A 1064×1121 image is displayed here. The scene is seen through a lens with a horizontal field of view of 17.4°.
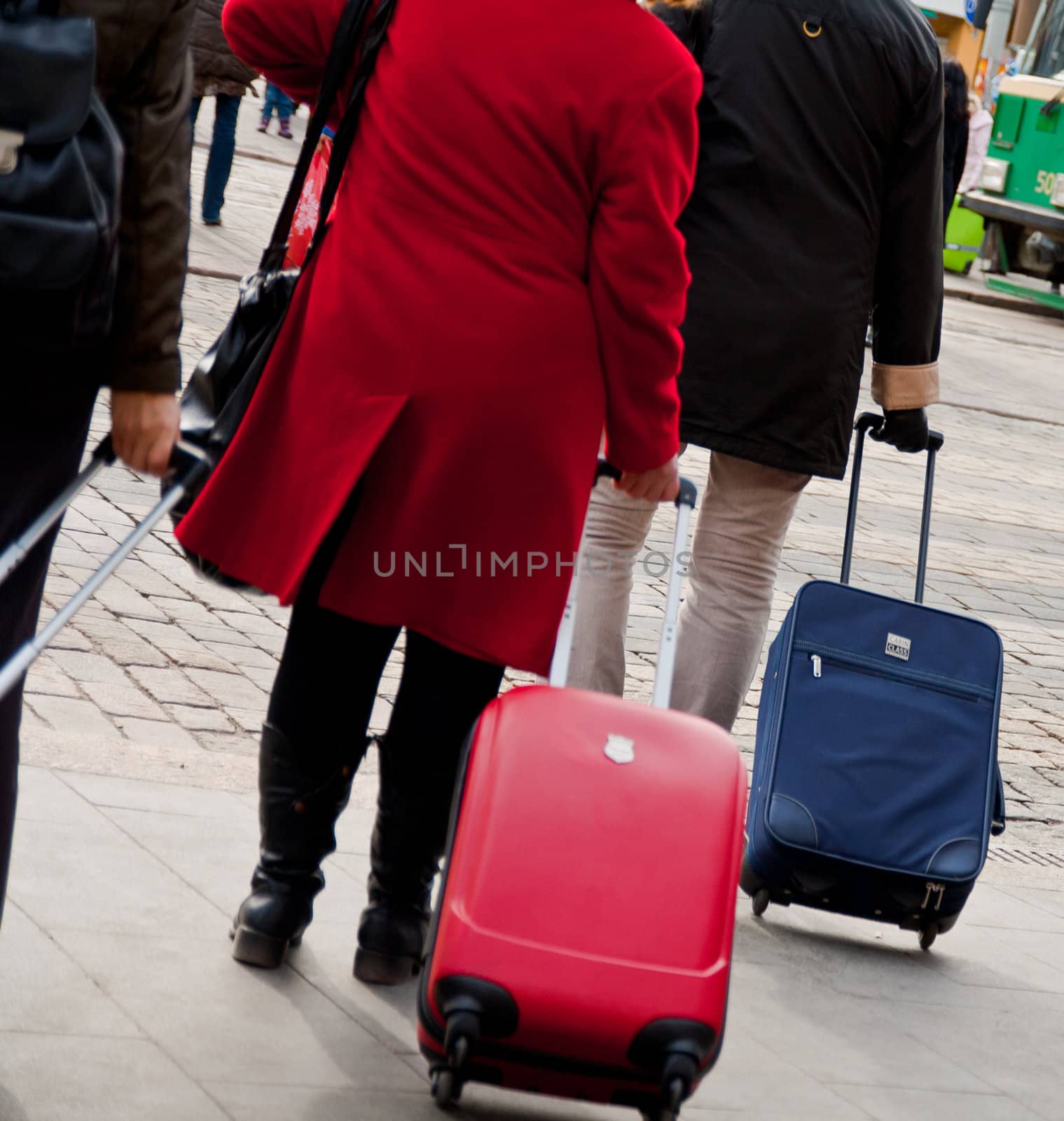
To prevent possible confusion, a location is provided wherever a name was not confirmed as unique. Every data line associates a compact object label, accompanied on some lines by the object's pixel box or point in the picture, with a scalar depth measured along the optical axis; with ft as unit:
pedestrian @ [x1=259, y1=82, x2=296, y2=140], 128.59
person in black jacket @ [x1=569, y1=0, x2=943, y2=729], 23.72
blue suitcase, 23.66
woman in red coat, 17.01
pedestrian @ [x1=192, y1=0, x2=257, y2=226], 69.89
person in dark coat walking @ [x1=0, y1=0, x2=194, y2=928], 13.96
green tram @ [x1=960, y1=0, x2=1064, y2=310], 124.50
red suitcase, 14.79
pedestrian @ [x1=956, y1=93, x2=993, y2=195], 153.67
